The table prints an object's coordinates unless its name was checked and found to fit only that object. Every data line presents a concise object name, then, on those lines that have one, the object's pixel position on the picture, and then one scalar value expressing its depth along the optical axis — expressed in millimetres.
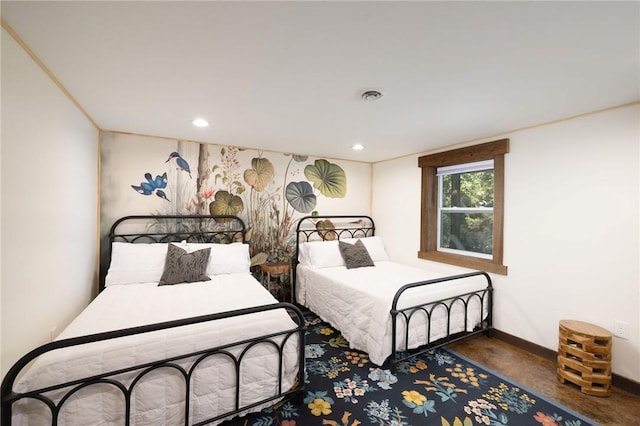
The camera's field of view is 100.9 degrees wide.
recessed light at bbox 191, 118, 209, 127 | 2426
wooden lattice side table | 1899
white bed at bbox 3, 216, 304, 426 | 1231
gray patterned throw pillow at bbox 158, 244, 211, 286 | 2449
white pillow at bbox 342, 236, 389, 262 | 3754
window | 2797
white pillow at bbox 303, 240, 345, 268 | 3385
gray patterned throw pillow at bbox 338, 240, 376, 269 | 3357
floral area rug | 1662
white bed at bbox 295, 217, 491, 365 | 2180
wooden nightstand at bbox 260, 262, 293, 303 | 3254
